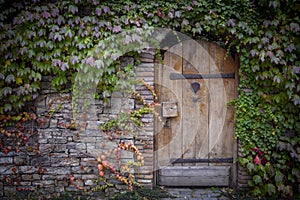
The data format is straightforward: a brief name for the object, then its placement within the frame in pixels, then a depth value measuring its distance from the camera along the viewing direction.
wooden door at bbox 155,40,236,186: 4.26
